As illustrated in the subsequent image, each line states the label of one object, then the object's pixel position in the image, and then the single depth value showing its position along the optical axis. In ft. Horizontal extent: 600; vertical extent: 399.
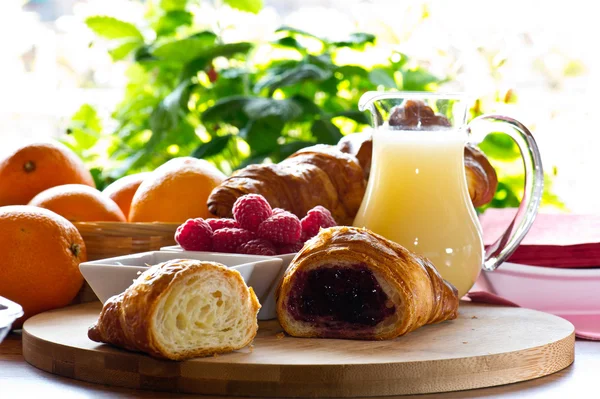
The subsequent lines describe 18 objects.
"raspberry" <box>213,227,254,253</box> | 2.58
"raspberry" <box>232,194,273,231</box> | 2.58
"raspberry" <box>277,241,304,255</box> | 2.60
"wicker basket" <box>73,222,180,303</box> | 2.75
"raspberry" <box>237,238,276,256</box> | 2.57
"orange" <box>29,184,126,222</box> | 2.80
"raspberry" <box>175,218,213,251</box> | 2.55
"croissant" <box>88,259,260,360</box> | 2.18
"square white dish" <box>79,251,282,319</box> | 2.44
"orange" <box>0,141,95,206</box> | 2.93
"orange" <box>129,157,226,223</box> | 2.88
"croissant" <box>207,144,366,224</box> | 2.79
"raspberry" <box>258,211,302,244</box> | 2.55
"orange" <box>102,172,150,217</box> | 3.03
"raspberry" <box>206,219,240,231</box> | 2.62
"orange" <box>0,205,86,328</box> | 2.55
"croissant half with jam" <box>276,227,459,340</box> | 2.36
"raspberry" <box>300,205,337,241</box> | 2.65
